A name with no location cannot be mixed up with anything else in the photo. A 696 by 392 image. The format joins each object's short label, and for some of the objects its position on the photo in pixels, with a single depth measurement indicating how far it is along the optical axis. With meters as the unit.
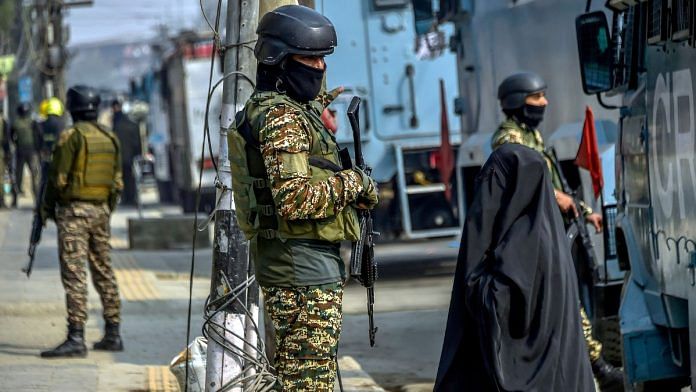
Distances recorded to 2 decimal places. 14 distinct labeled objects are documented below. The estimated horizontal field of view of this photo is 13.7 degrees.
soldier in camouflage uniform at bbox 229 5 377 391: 10.30
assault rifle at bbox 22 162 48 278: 20.74
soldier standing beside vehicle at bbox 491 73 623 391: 15.94
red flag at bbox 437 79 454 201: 29.93
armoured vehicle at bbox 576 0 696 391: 11.59
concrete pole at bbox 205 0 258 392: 13.20
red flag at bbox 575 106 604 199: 18.01
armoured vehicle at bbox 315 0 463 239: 31.34
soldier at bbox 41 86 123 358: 19.68
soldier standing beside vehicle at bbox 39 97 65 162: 45.57
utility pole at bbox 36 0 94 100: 63.19
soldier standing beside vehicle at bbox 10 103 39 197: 57.31
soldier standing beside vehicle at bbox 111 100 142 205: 53.18
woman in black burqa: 9.85
